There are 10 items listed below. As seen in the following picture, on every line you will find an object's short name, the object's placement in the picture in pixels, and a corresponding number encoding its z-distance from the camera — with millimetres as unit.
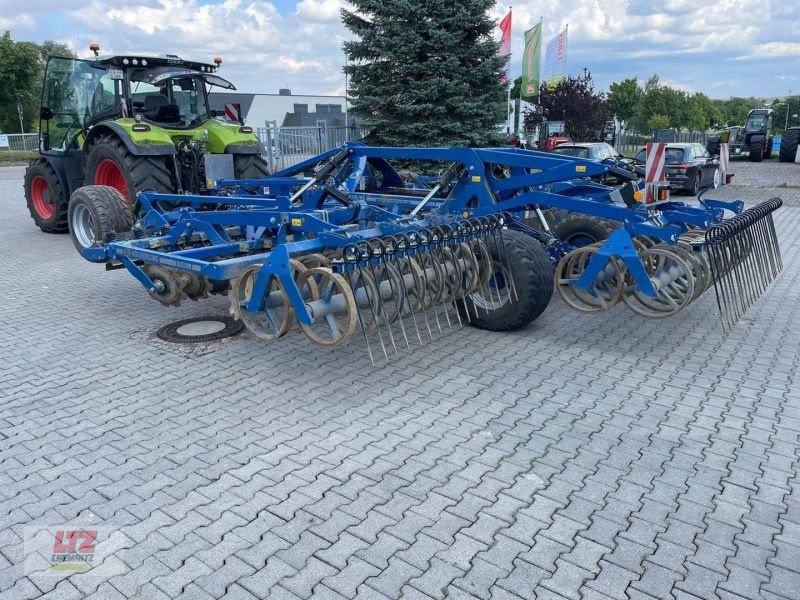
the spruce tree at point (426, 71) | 13289
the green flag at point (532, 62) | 22312
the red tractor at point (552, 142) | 20692
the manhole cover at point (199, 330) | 5695
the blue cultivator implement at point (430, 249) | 4793
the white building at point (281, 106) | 43938
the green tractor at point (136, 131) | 8828
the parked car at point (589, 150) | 15287
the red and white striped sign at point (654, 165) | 5754
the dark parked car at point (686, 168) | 15992
